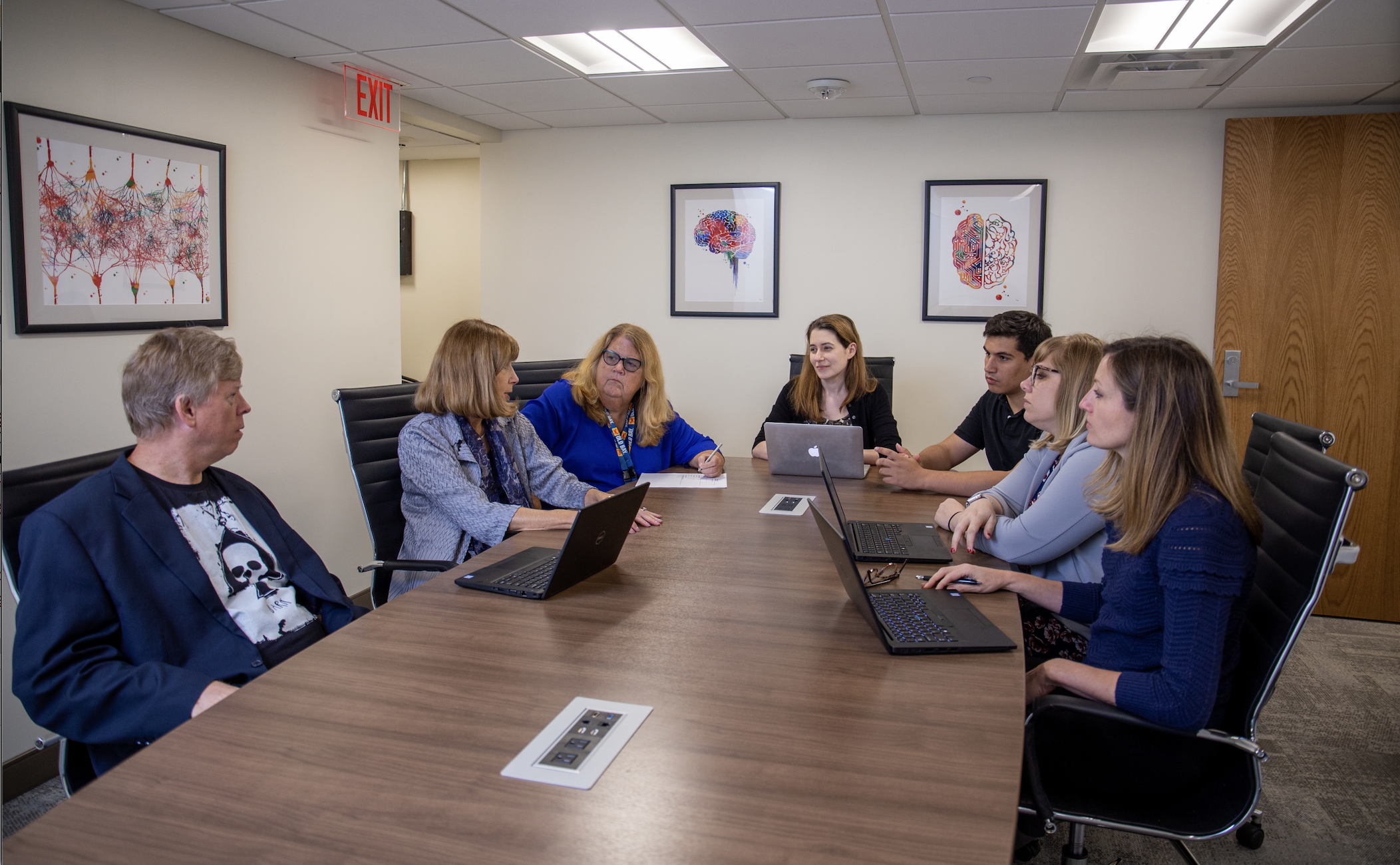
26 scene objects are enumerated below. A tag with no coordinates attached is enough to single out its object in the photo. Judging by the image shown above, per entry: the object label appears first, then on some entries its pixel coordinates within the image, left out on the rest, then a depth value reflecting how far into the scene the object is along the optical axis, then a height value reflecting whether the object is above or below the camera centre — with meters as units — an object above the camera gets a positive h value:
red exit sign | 3.85 +1.08
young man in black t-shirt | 2.98 -0.29
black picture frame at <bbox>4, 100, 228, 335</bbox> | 2.62 +0.34
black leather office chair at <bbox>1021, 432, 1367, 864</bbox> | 1.54 -0.70
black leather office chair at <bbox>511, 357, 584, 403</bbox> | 4.36 -0.16
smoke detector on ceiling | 3.88 +1.15
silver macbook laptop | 3.12 -0.35
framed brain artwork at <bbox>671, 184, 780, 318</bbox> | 4.91 +0.54
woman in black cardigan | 3.61 -0.17
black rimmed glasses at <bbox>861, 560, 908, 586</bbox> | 1.96 -0.50
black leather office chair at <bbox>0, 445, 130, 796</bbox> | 1.59 -0.31
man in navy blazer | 1.51 -0.46
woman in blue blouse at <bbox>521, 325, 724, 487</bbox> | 3.21 -0.25
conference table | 1.00 -0.54
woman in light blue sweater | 2.02 -0.38
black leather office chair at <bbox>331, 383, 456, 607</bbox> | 2.65 -0.36
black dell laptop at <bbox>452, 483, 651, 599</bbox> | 1.82 -0.47
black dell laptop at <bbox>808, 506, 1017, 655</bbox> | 1.55 -0.50
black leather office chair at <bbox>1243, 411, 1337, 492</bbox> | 2.20 -0.21
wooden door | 4.12 +0.30
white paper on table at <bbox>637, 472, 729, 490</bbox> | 3.01 -0.46
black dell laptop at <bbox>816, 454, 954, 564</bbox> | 2.13 -0.48
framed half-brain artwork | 4.55 +0.54
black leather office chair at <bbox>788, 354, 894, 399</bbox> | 4.28 -0.09
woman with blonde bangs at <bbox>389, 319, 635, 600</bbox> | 2.47 -0.33
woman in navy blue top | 1.48 -0.32
